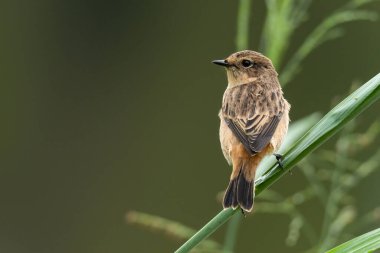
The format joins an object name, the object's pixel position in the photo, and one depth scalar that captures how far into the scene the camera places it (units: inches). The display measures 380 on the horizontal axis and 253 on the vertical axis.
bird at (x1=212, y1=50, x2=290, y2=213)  245.4
